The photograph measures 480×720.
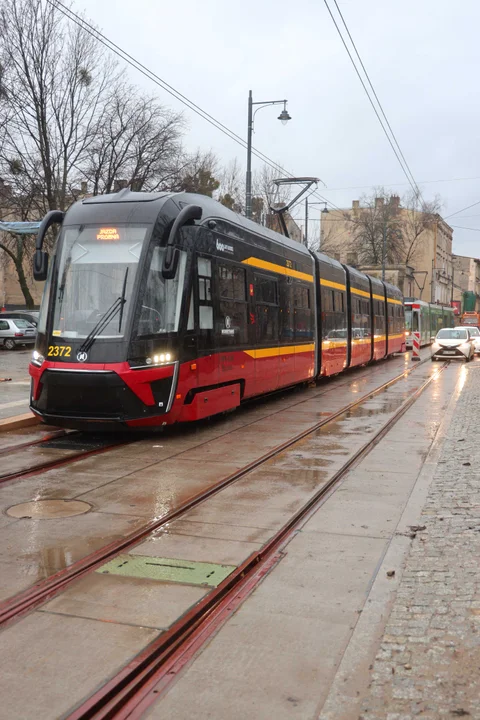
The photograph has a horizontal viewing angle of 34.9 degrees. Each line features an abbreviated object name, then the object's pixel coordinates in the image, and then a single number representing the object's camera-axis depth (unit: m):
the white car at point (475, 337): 38.46
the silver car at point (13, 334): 34.81
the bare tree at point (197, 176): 34.81
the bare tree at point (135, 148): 34.28
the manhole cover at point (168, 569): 5.20
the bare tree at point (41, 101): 32.03
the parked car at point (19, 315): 36.34
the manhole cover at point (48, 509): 6.84
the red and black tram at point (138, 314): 9.99
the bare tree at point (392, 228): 78.69
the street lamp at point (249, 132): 22.09
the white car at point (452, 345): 33.47
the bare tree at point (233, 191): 42.12
